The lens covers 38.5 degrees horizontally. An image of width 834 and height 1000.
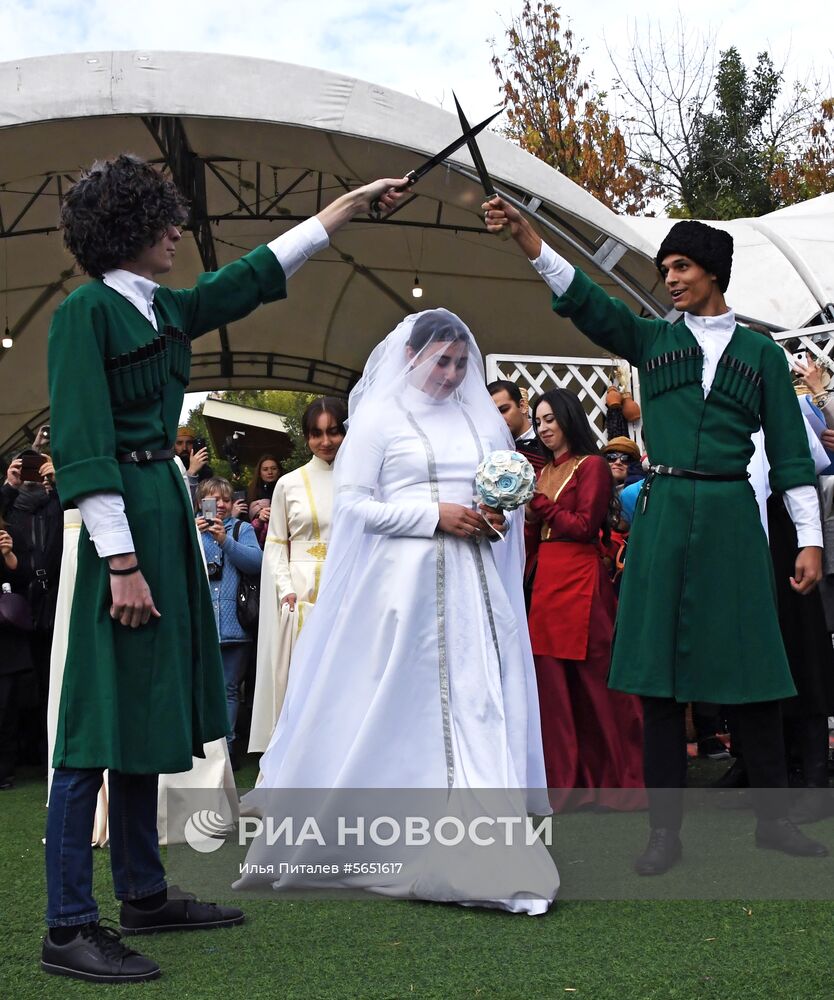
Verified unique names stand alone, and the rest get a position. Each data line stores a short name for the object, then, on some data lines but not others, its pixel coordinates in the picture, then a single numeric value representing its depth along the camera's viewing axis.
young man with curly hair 2.64
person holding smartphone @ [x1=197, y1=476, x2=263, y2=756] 6.07
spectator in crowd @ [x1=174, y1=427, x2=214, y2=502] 6.64
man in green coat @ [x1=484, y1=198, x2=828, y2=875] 3.48
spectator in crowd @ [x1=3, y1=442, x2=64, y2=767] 6.01
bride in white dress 3.50
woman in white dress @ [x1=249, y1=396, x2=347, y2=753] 5.15
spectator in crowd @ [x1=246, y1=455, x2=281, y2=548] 6.95
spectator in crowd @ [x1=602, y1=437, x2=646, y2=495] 6.38
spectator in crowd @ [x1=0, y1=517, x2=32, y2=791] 5.91
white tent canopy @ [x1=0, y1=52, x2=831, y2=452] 6.90
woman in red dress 4.84
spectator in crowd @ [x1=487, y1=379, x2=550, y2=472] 5.46
